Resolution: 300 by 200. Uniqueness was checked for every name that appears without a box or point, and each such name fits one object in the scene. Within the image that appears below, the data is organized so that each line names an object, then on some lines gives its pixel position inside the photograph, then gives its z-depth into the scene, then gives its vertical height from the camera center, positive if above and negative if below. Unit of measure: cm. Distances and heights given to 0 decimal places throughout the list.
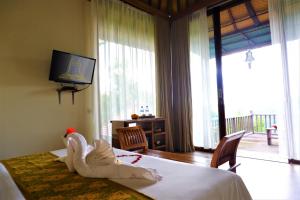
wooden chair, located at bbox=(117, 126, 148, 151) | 238 -33
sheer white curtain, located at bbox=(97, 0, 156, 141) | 348 +93
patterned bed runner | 93 -38
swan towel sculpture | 113 -31
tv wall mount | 307 +36
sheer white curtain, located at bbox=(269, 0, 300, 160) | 310 +64
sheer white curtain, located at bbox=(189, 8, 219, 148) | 411 +42
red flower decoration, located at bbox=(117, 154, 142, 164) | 155 -38
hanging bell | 496 +123
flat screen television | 285 +66
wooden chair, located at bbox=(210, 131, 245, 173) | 152 -35
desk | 332 -36
